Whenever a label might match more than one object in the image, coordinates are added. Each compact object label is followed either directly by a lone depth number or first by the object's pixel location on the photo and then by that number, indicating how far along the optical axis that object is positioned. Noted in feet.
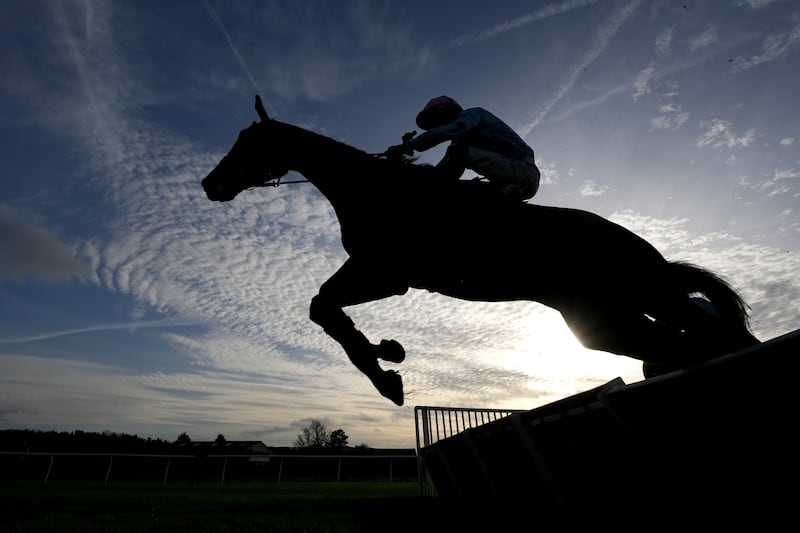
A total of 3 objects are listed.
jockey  10.28
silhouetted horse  9.29
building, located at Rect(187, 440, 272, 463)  192.73
